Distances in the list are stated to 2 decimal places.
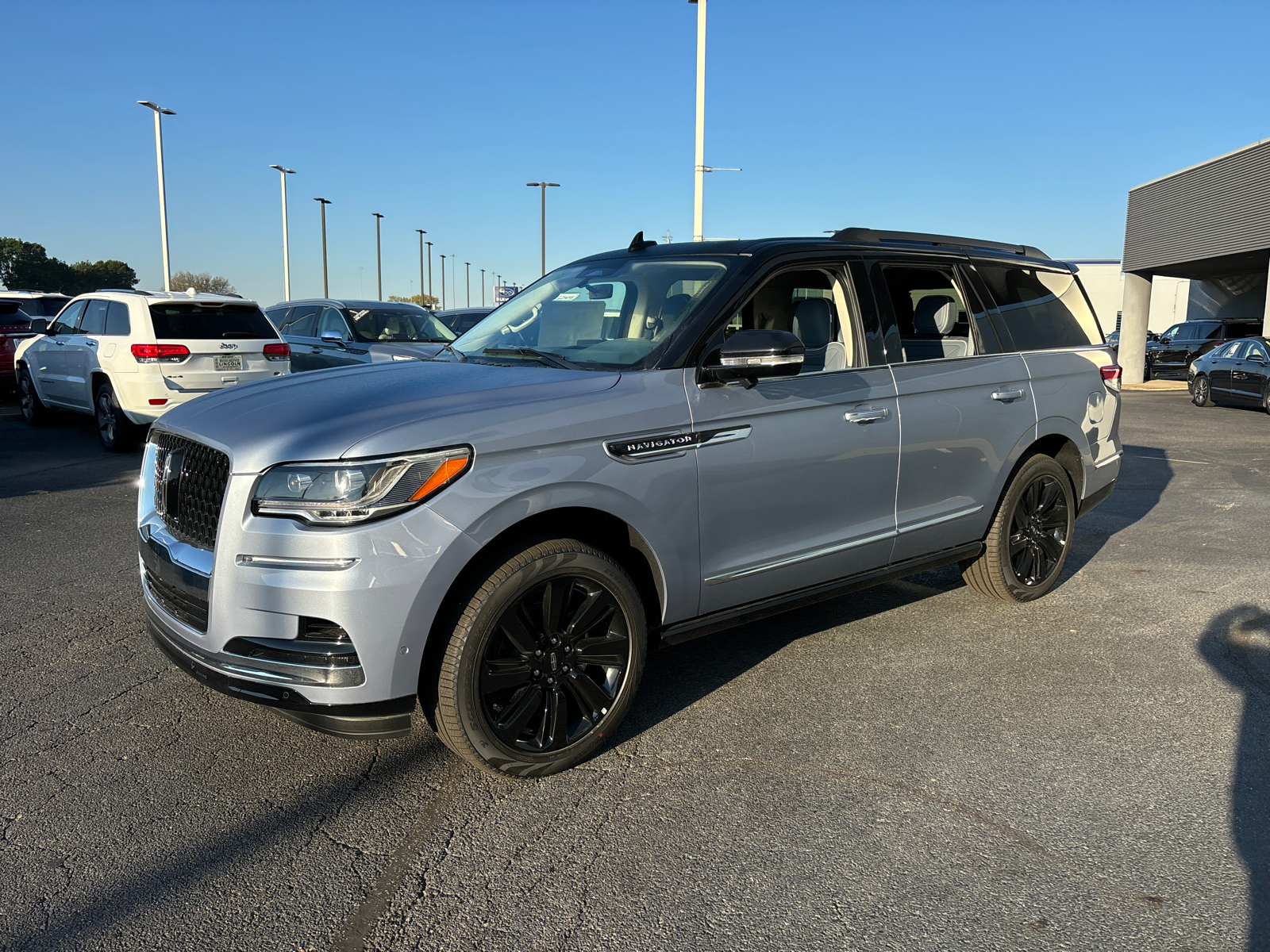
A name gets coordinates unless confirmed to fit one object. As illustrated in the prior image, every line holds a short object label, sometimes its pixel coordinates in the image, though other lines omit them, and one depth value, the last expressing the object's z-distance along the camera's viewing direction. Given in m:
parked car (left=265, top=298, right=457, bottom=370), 13.27
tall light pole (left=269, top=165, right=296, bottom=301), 53.94
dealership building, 22.72
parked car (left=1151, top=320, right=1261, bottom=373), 27.50
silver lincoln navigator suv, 2.95
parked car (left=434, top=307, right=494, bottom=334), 21.31
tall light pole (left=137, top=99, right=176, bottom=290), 36.12
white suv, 10.85
